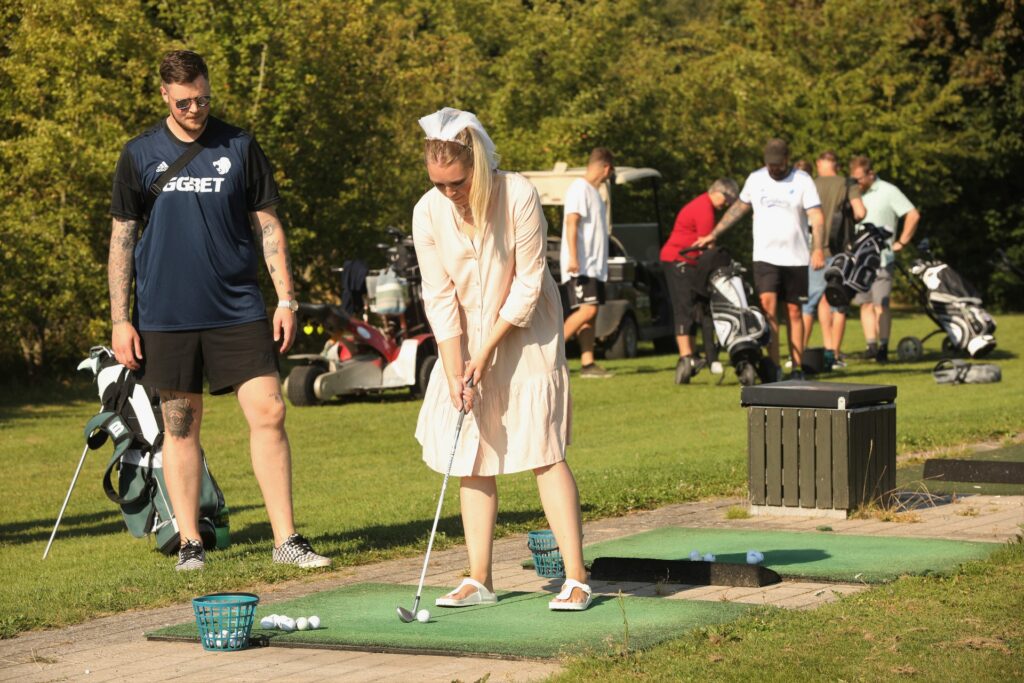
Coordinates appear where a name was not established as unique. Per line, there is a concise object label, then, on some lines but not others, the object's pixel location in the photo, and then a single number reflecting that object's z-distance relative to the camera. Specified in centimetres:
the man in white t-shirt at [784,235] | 1630
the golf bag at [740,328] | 1647
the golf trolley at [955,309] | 1992
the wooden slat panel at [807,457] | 901
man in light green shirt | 1995
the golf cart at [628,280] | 2300
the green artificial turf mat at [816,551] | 733
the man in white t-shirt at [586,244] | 1733
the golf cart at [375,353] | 1717
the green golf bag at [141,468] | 870
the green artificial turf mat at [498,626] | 593
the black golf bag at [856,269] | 1845
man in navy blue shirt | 803
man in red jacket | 1762
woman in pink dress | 654
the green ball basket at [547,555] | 745
